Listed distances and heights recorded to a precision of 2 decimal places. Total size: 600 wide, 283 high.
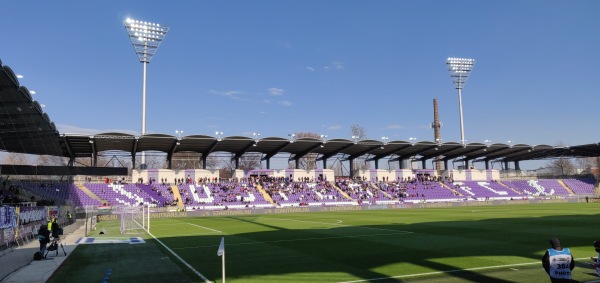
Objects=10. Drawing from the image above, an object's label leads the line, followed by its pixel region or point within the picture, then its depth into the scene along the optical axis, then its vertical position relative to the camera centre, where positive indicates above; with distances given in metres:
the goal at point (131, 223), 30.81 -3.22
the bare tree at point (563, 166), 124.94 +2.88
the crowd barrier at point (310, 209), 49.50 -3.68
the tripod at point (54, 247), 18.01 -2.54
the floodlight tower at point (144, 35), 62.19 +22.89
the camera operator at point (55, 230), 18.64 -1.84
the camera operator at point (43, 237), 16.98 -1.93
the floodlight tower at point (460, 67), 86.25 +23.14
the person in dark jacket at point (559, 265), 7.95 -1.70
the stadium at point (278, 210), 14.40 -2.83
